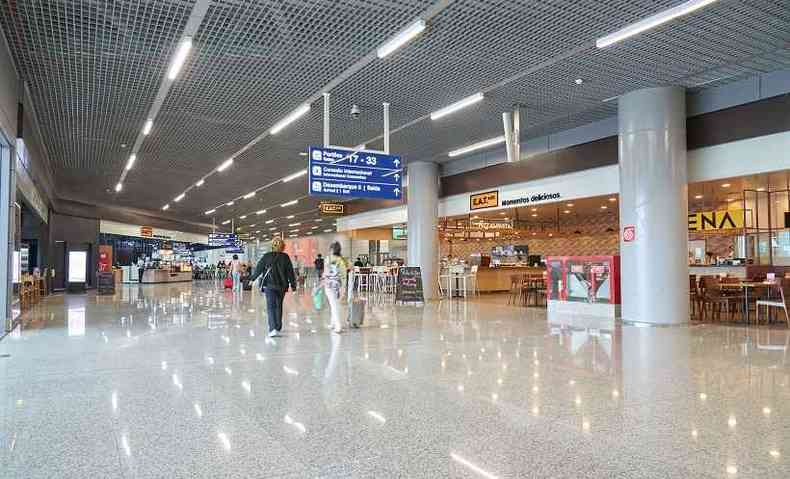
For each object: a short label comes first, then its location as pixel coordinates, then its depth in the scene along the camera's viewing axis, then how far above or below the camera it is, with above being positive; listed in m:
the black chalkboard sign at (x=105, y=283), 20.11 -0.71
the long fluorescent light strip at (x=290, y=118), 10.12 +2.89
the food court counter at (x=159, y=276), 29.23 -0.69
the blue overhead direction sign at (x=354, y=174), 9.48 +1.61
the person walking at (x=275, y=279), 7.78 -0.24
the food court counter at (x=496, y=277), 18.67 -0.56
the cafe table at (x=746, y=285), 9.27 -0.45
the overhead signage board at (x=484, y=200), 14.67 +1.70
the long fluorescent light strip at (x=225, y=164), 15.16 +2.86
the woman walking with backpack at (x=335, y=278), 8.29 -0.25
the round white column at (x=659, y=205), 9.25 +0.94
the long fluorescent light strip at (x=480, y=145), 12.69 +2.84
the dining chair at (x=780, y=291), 9.41 -0.59
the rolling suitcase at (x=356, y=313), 8.86 -0.84
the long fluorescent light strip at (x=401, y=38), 6.70 +2.92
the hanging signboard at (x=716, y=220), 13.64 +1.03
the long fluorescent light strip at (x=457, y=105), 9.59 +2.90
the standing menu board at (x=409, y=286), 14.08 -0.64
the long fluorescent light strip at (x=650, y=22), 6.22 +2.92
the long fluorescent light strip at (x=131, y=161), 14.73 +2.92
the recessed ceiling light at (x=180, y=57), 7.10 +2.90
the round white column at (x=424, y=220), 15.48 +1.22
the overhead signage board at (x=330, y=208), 21.05 +2.13
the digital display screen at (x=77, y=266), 21.84 -0.07
